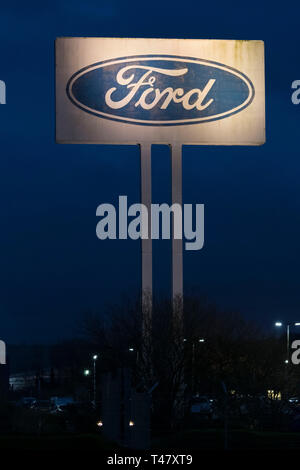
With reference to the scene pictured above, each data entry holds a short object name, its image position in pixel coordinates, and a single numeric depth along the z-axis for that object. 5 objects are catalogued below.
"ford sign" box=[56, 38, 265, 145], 40.47
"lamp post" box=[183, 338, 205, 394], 45.12
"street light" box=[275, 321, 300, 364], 49.37
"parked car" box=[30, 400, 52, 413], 61.38
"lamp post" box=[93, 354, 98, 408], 51.22
